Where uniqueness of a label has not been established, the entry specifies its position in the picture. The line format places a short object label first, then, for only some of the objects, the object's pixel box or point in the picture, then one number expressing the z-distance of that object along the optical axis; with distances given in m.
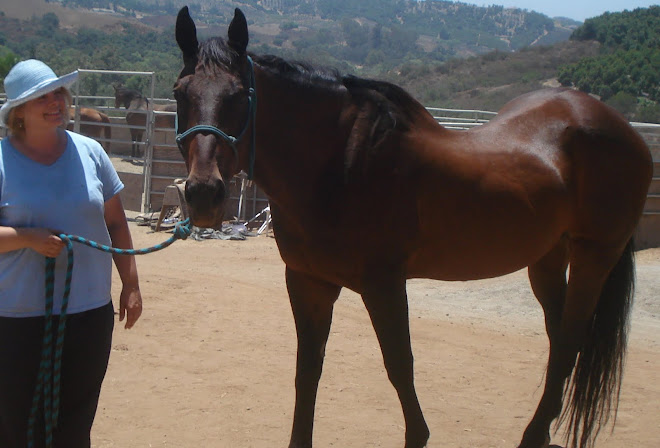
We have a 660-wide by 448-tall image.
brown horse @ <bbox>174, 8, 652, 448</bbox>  2.65
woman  2.20
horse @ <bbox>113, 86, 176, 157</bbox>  16.42
